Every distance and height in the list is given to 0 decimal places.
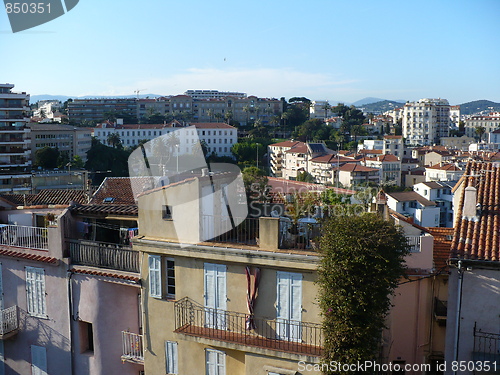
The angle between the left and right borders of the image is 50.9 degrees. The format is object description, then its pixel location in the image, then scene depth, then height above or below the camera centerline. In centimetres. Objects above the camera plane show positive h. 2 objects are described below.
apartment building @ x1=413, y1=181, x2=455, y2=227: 6794 -1007
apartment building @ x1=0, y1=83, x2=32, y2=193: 7056 -250
